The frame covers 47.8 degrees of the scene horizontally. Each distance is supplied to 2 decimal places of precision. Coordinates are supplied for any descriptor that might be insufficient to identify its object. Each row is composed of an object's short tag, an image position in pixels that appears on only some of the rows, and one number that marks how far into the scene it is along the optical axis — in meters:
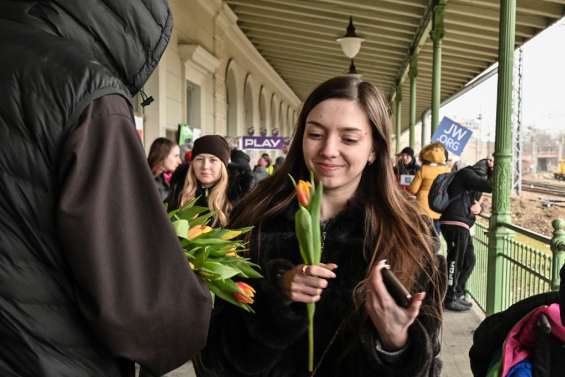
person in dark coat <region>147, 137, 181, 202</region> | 6.10
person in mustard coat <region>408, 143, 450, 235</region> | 7.91
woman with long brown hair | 1.88
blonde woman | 5.06
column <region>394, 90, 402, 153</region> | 21.47
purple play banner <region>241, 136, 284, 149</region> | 13.88
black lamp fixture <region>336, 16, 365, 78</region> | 11.07
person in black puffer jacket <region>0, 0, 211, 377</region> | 1.26
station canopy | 12.39
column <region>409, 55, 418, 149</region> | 14.69
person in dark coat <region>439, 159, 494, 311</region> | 7.13
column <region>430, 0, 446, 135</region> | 10.02
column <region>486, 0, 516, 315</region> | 5.93
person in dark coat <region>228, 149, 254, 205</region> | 5.83
